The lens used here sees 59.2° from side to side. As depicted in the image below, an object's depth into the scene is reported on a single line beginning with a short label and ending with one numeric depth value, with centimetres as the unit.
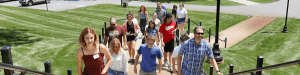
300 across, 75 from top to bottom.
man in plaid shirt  465
